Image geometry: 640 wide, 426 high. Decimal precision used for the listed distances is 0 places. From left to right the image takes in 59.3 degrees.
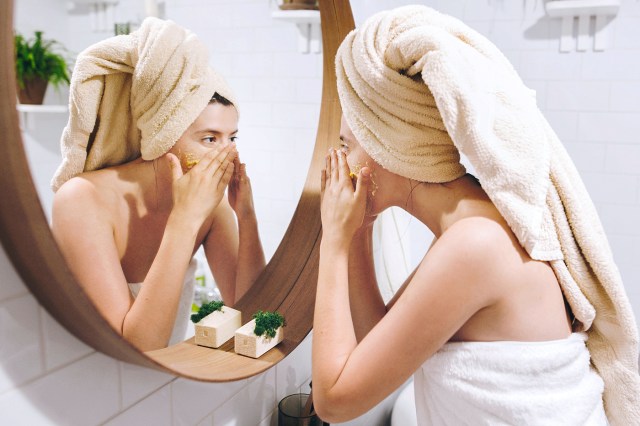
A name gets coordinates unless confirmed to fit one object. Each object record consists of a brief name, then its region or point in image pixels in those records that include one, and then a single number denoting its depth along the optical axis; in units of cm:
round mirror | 51
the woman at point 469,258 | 76
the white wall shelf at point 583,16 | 173
